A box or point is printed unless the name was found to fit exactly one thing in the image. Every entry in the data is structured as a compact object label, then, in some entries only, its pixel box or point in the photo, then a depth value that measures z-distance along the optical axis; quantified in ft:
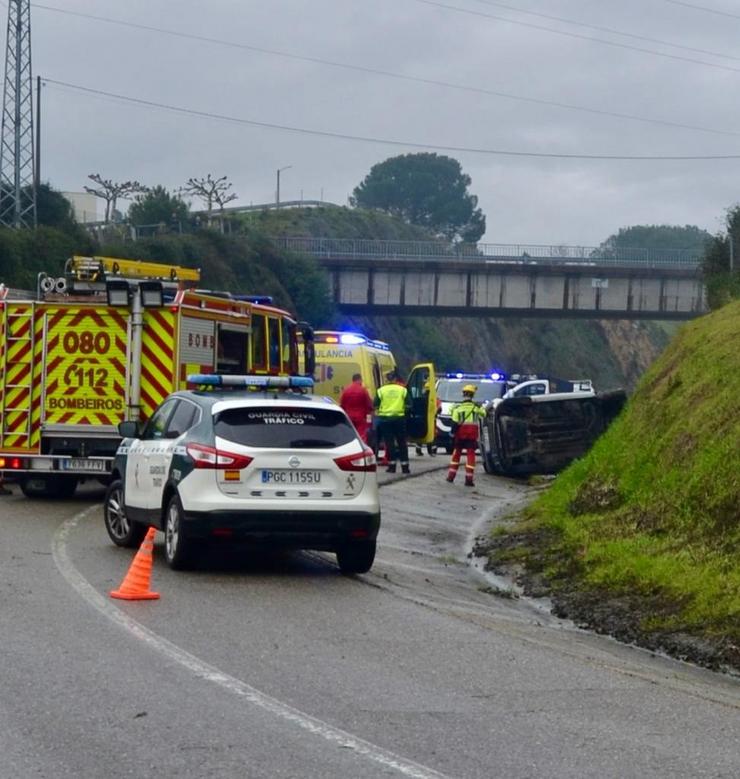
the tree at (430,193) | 592.19
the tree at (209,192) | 314.96
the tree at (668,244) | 639.35
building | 350.09
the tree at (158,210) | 277.85
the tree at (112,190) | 286.05
